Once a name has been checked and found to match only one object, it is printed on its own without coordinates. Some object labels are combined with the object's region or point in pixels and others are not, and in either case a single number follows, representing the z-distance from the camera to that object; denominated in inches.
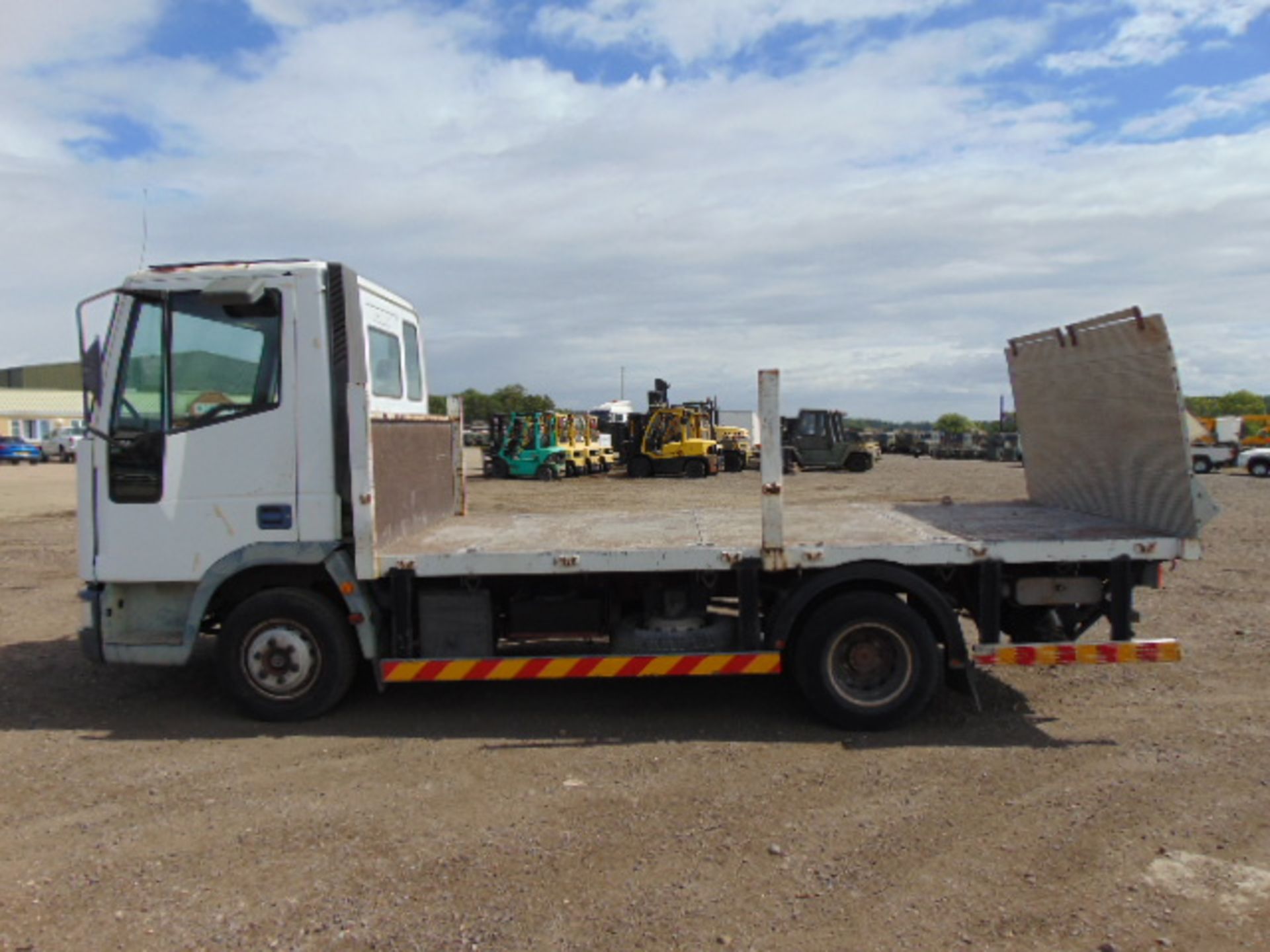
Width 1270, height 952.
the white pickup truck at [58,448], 2005.4
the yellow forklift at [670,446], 1316.4
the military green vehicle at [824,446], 1508.4
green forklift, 1278.3
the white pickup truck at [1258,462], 1441.9
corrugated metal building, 2837.1
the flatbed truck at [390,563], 227.3
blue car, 1908.2
